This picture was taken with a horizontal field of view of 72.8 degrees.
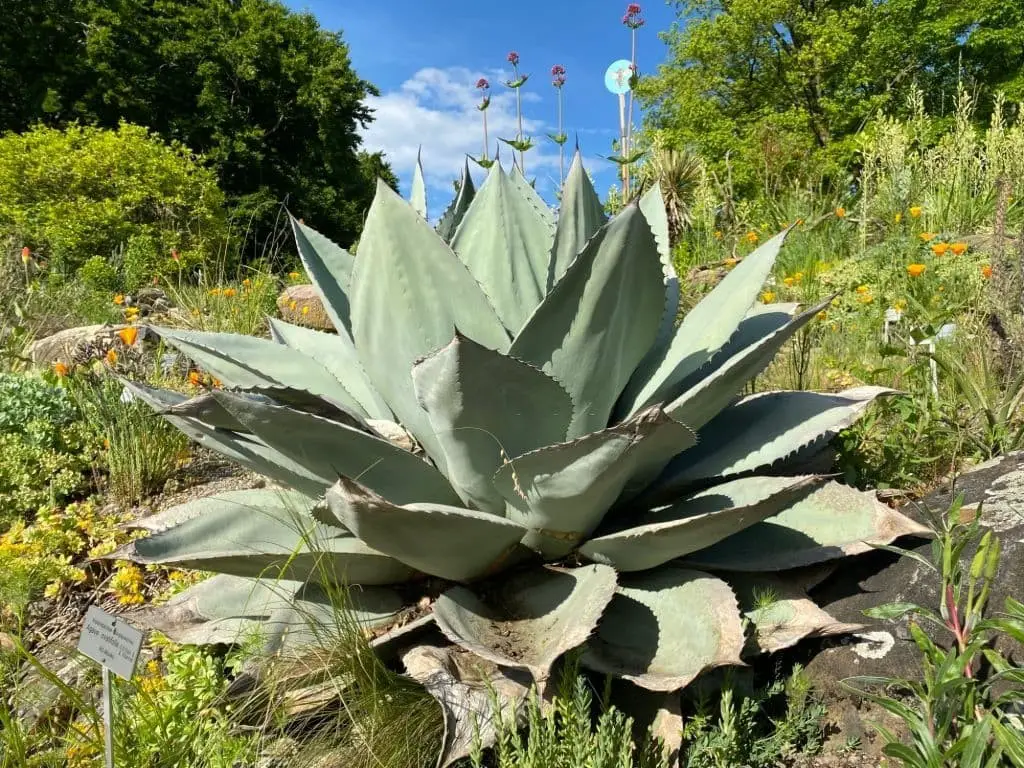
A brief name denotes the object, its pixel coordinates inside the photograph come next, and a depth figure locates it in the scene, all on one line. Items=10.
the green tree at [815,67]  21.19
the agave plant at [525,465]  1.29
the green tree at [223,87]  19.12
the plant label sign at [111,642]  1.25
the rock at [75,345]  3.86
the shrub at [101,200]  10.12
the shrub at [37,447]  2.92
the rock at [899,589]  1.42
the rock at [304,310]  6.42
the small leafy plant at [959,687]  1.03
